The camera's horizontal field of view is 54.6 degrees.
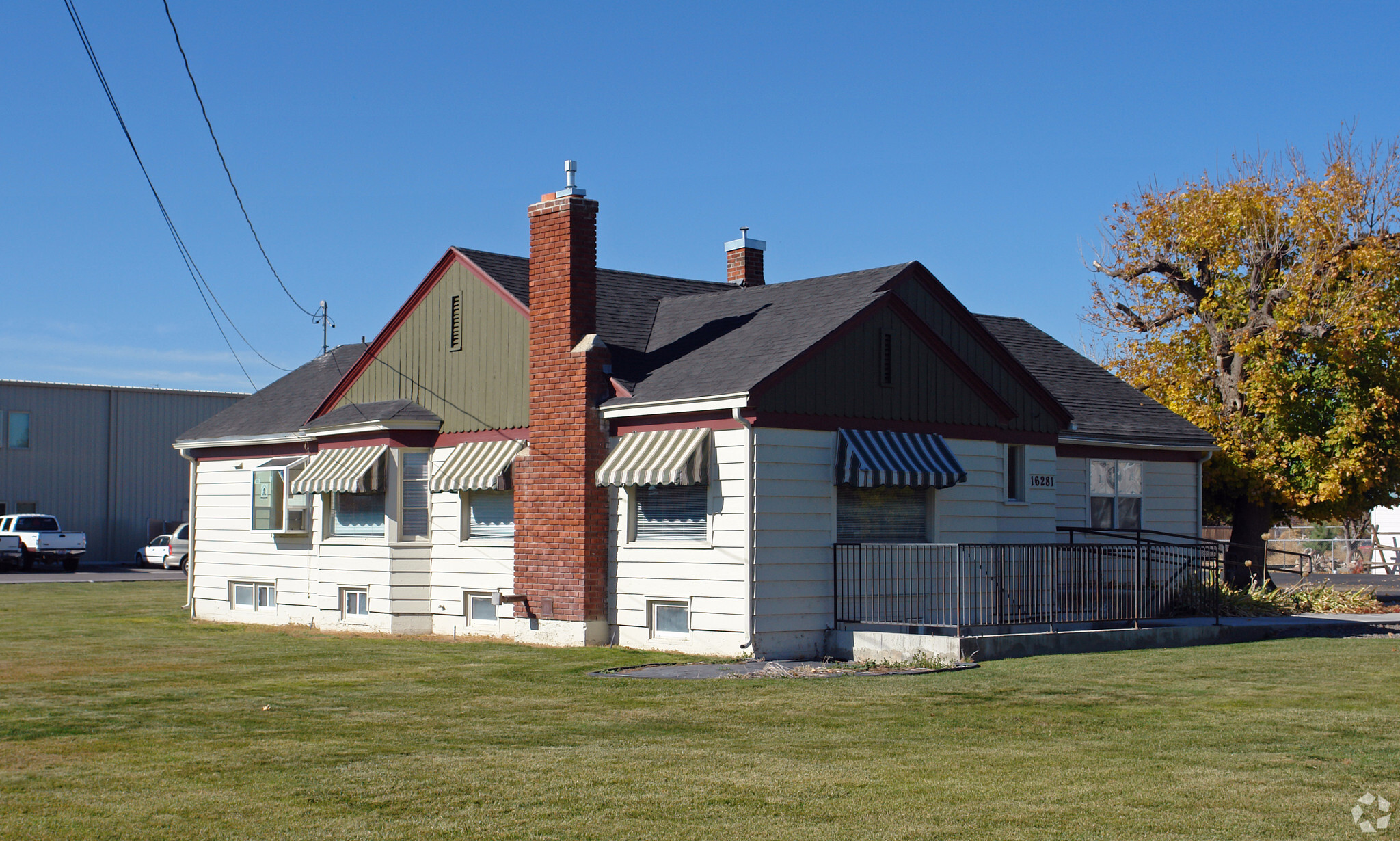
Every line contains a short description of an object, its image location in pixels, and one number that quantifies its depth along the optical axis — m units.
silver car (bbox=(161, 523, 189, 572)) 47.47
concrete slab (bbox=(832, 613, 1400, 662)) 16.17
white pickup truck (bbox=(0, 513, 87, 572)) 46.84
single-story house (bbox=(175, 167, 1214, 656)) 16.91
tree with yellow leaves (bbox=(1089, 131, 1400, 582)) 26.59
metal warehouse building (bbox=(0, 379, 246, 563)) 52.06
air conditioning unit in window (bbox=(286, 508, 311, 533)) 24.03
